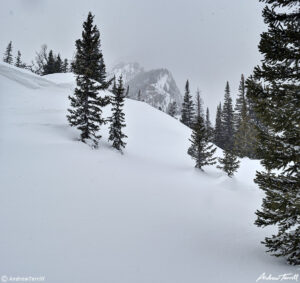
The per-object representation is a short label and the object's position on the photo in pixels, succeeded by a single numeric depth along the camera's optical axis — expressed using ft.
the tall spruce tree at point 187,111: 148.66
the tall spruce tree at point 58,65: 156.66
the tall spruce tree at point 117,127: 50.31
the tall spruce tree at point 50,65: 151.74
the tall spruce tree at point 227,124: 135.93
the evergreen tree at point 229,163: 54.19
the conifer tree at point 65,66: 180.96
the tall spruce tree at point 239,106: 139.33
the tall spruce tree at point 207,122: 186.88
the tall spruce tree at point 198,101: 179.97
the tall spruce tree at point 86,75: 45.57
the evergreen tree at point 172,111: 190.49
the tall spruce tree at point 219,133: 139.05
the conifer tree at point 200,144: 53.57
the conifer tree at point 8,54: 193.74
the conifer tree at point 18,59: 192.95
